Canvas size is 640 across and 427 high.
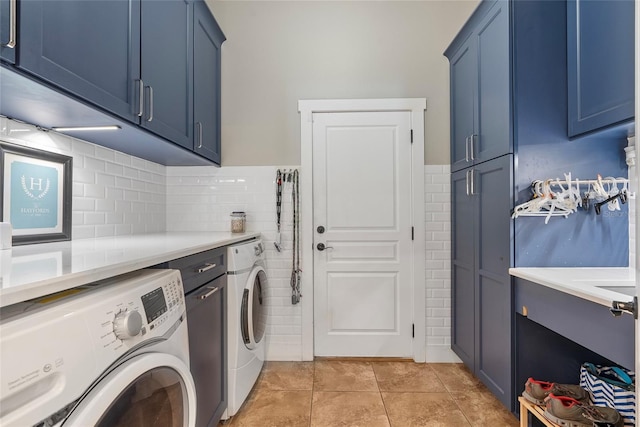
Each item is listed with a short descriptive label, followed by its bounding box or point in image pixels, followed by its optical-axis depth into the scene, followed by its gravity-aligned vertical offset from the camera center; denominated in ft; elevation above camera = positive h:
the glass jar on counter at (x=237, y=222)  7.54 -0.20
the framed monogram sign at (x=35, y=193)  4.04 +0.30
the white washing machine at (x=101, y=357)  1.63 -0.96
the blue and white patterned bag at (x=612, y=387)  4.04 -2.40
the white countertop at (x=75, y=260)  1.91 -0.44
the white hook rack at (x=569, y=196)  4.59 +0.29
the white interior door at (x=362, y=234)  7.81 -0.51
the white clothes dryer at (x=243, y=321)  5.27 -1.99
